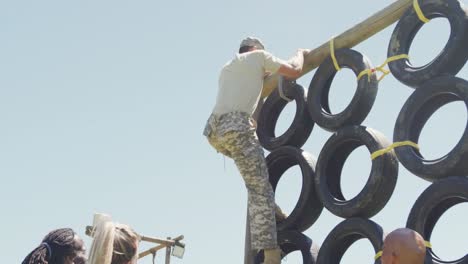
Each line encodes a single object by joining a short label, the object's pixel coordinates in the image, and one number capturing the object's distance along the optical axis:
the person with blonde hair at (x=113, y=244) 3.77
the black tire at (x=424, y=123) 5.07
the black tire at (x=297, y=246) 6.24
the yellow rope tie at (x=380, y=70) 5.99
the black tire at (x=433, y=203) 5.00
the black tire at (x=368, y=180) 5.69
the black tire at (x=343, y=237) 5.63
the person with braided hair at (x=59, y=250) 3.89
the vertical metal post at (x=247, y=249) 6.67
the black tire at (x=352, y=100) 6.17
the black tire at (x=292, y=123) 6.88
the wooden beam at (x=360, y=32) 6.22
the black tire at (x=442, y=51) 5.48
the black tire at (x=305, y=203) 6.49
